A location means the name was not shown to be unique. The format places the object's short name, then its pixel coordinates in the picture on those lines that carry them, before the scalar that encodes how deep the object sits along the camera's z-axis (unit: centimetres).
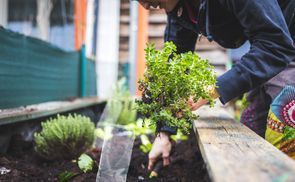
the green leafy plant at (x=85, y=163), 240
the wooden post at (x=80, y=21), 614
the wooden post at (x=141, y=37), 761
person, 188
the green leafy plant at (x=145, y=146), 332
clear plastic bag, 230
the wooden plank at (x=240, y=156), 108
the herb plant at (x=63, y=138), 270
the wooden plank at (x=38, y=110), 250
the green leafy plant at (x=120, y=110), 466
